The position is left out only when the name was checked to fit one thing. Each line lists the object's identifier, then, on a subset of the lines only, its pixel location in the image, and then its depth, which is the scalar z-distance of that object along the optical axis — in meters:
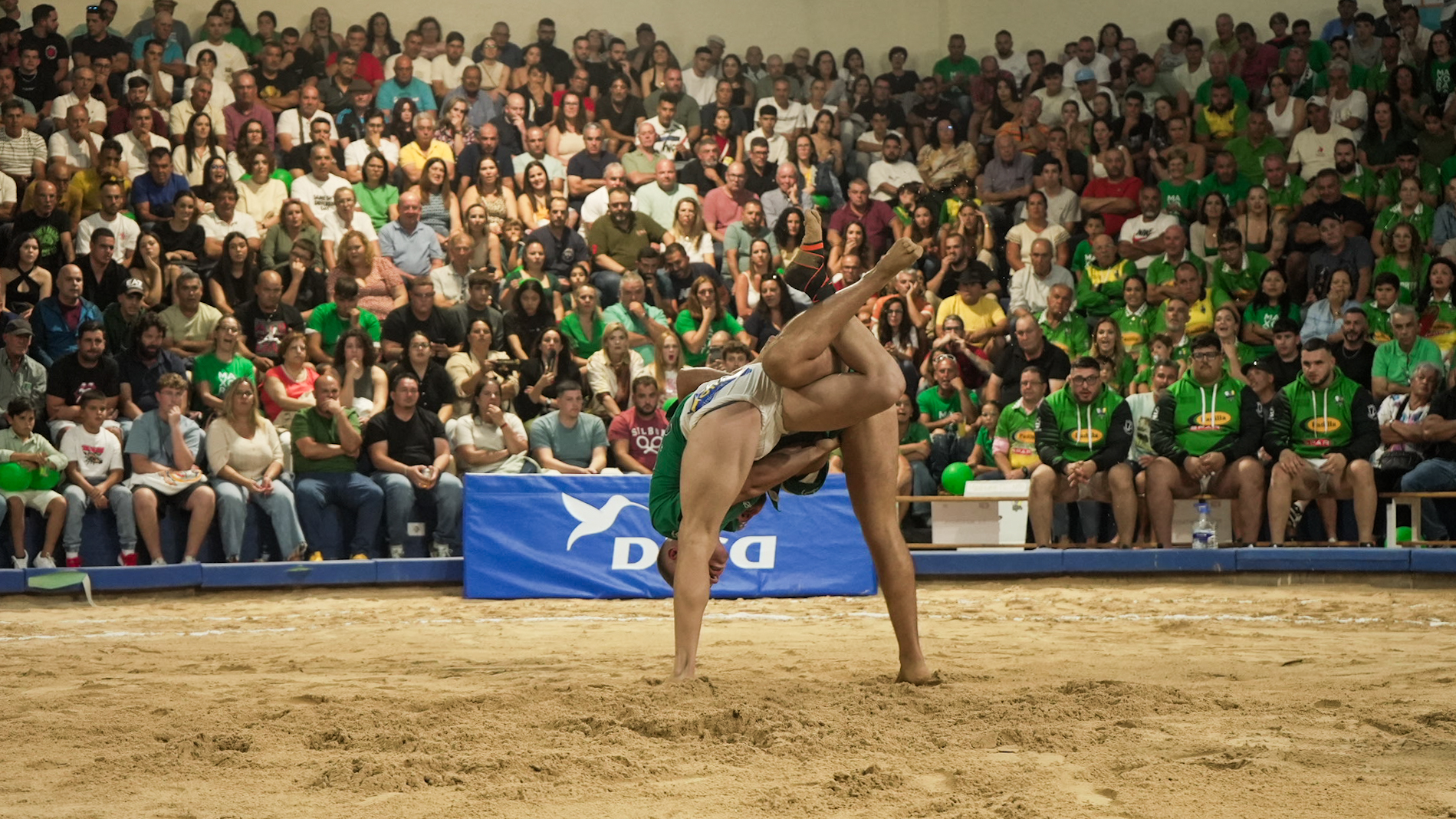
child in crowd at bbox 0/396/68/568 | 9.79
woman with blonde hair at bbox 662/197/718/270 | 14.26
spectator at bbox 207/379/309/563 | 10.15
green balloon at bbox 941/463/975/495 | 11.23
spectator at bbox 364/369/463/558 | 10.55
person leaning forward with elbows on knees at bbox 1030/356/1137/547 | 10.78
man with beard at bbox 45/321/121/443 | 10.55
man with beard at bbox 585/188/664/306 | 13.97
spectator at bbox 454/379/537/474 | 11.05
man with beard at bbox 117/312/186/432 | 11.01
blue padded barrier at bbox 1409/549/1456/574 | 9.66
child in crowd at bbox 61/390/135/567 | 9.94
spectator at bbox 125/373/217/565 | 10.02
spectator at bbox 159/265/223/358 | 11.63
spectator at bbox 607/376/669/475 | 11.34
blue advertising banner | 9.68
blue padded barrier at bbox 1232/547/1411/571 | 9.80
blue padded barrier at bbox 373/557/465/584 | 10.05
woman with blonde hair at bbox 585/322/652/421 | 12.03
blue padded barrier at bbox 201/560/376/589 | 9.79
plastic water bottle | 10.60
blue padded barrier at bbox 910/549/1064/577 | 10.52
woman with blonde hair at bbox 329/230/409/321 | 12.64
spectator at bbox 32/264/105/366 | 11.27
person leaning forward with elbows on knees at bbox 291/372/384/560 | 10.49
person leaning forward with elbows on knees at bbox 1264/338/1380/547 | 10.45
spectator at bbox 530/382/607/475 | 11.20
